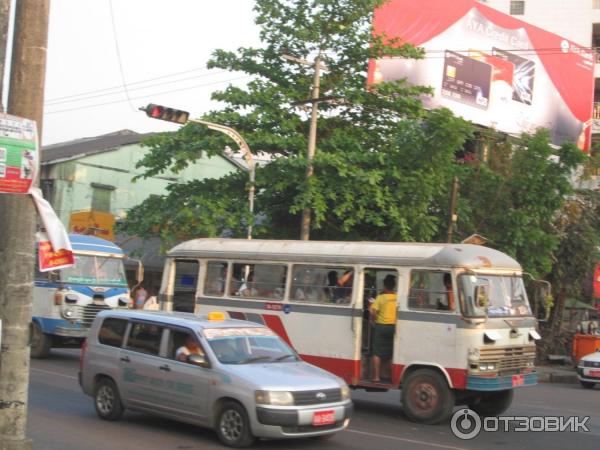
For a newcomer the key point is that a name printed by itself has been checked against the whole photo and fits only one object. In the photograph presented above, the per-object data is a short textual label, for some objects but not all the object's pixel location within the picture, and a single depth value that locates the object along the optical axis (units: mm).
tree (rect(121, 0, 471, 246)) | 21484
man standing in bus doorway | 12578
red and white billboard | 30688
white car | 20281
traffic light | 17855
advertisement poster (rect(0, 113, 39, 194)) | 6117
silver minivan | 9125
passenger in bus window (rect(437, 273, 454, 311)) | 12016
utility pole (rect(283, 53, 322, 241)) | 21375
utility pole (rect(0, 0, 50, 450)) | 6598
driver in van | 10016
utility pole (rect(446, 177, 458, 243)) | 20781
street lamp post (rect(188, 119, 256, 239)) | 20172
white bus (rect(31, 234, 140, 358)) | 18516
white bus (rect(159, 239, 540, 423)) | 11844
